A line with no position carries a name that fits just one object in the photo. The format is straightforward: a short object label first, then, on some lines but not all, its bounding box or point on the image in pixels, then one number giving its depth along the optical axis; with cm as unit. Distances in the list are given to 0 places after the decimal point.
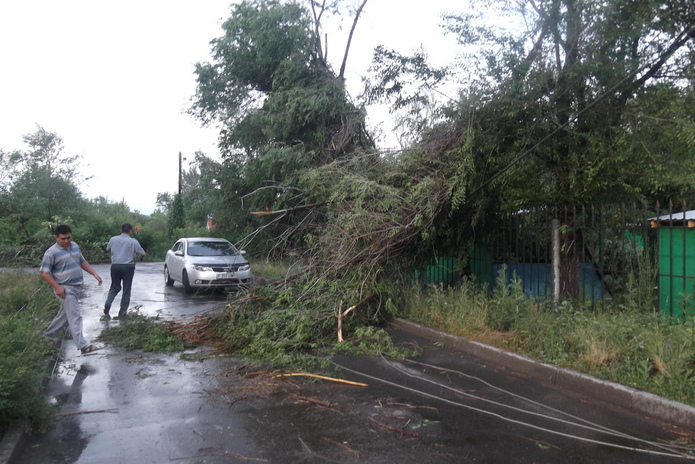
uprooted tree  810
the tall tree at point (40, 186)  2831
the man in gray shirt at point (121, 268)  1015
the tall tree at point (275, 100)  1537
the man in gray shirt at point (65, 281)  714
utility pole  3852
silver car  1427
